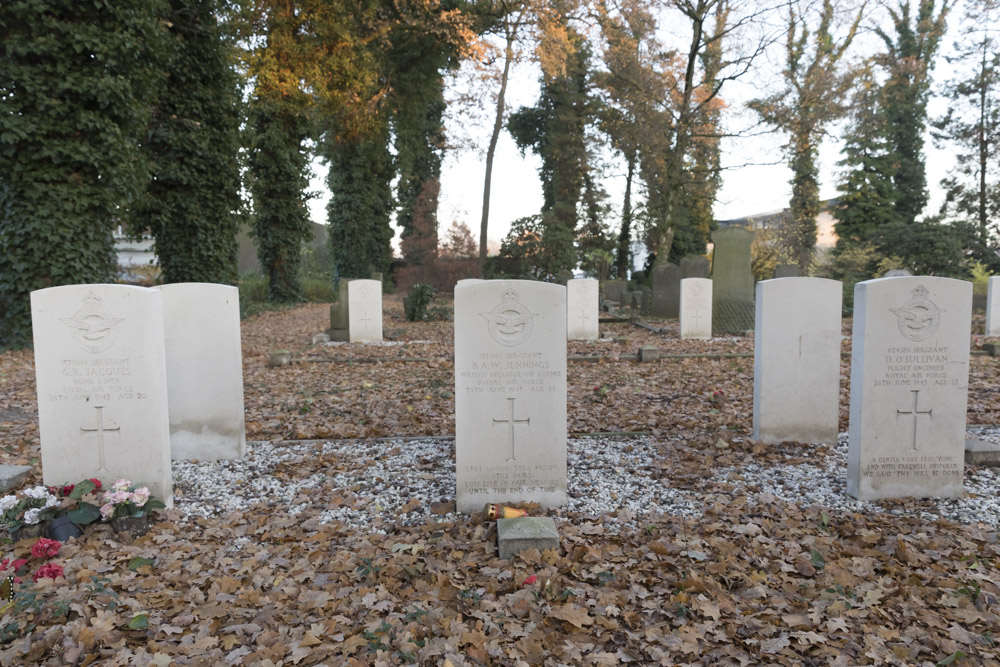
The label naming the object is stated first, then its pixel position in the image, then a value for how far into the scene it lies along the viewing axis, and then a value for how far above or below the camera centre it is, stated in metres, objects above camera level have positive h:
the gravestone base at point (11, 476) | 4.43 -1.28
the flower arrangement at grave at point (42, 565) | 3.14 -1.37
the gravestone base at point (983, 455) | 4.75 -1.25
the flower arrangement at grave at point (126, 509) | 3.82 -1.30
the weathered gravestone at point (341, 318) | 12.77 -0.36
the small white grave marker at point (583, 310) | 12.55 -0.22
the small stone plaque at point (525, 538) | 3.41 -1.34
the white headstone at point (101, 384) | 4.02 -0.54
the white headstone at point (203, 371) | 5.28 -0.60
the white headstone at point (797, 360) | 5.46 -0.56
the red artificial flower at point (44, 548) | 3.30 -1.34
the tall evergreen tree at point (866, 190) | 26.67 +4.77
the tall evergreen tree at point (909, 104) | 25.72 +8.54
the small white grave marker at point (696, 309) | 12.65 -0.22
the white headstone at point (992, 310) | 12.26 -0.28
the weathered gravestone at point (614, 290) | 21.32 +0.31
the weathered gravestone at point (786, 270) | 15.54 +0.71
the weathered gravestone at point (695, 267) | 15.81 +0.82
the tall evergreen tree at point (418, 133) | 22.90 +7.59
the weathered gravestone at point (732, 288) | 13.67 +0.23
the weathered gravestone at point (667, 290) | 17.06 +0.24
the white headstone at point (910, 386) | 4.15 -0.62
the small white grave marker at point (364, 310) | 12.38 -0.19
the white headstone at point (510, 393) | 4.11 -0.64
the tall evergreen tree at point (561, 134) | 27.69 +7.97
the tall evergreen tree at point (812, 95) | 16.44 +5.58
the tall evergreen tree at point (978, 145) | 22.69 +5.91
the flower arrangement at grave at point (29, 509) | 3.64 -1.25
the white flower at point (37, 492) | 3.77 -1.18
